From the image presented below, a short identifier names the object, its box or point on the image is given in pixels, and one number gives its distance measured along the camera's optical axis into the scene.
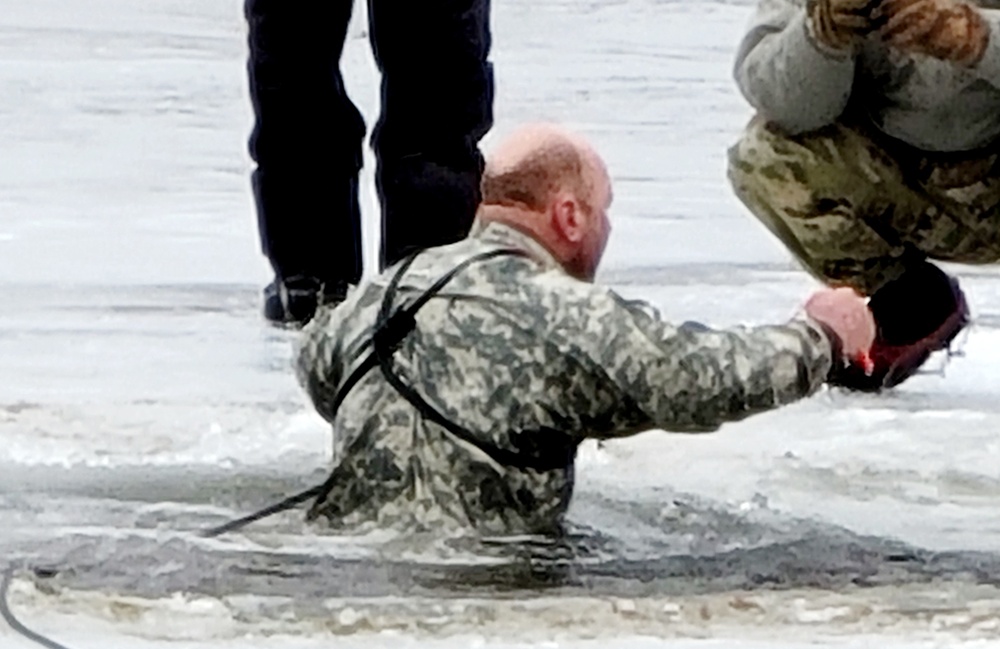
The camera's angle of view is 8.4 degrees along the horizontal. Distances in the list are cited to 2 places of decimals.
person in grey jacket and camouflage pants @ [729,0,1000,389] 9.99
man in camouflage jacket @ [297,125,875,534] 9.63
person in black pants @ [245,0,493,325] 10.73
